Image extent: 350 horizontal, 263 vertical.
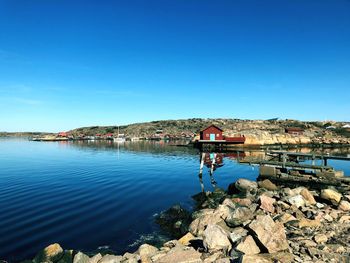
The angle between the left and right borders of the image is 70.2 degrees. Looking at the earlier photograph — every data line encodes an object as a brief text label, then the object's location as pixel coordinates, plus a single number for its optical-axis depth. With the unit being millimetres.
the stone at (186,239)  11383
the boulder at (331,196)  15461
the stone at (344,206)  14412
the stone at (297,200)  15023
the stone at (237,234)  10135
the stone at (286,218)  12789
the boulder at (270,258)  7996
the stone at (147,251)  10041
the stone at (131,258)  9427
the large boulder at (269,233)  9250
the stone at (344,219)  12562
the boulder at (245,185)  21141
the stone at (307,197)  15814
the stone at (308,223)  11891
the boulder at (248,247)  9180
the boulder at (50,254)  10424
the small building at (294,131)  102688
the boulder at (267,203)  14520
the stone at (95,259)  9973
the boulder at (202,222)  12470
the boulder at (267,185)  21094
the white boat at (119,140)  148300
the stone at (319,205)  15086
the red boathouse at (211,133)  80344
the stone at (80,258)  9898
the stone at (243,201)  16197
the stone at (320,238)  10078
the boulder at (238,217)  12242
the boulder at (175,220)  14608
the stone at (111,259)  9633
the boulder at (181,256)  8883
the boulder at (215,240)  9758
